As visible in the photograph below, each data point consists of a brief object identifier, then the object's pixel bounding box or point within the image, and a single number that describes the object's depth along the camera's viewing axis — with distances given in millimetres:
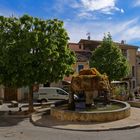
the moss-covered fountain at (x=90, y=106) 9167
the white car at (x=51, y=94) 16722
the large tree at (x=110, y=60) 18602
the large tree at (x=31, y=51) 10812
